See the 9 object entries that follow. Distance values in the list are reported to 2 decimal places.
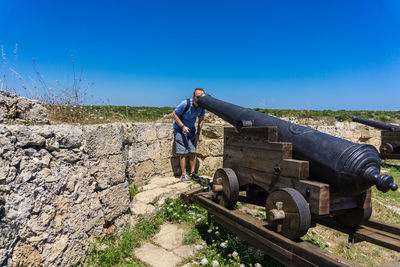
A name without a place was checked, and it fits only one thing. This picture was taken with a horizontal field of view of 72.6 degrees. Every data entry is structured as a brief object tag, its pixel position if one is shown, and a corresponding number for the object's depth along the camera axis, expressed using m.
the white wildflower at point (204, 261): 2.89
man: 5.05
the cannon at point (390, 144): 10.02
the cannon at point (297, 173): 2.24
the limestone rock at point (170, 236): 3.51
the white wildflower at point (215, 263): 2.81
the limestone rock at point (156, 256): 3.05
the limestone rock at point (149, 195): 4.11
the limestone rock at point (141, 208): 3.85
